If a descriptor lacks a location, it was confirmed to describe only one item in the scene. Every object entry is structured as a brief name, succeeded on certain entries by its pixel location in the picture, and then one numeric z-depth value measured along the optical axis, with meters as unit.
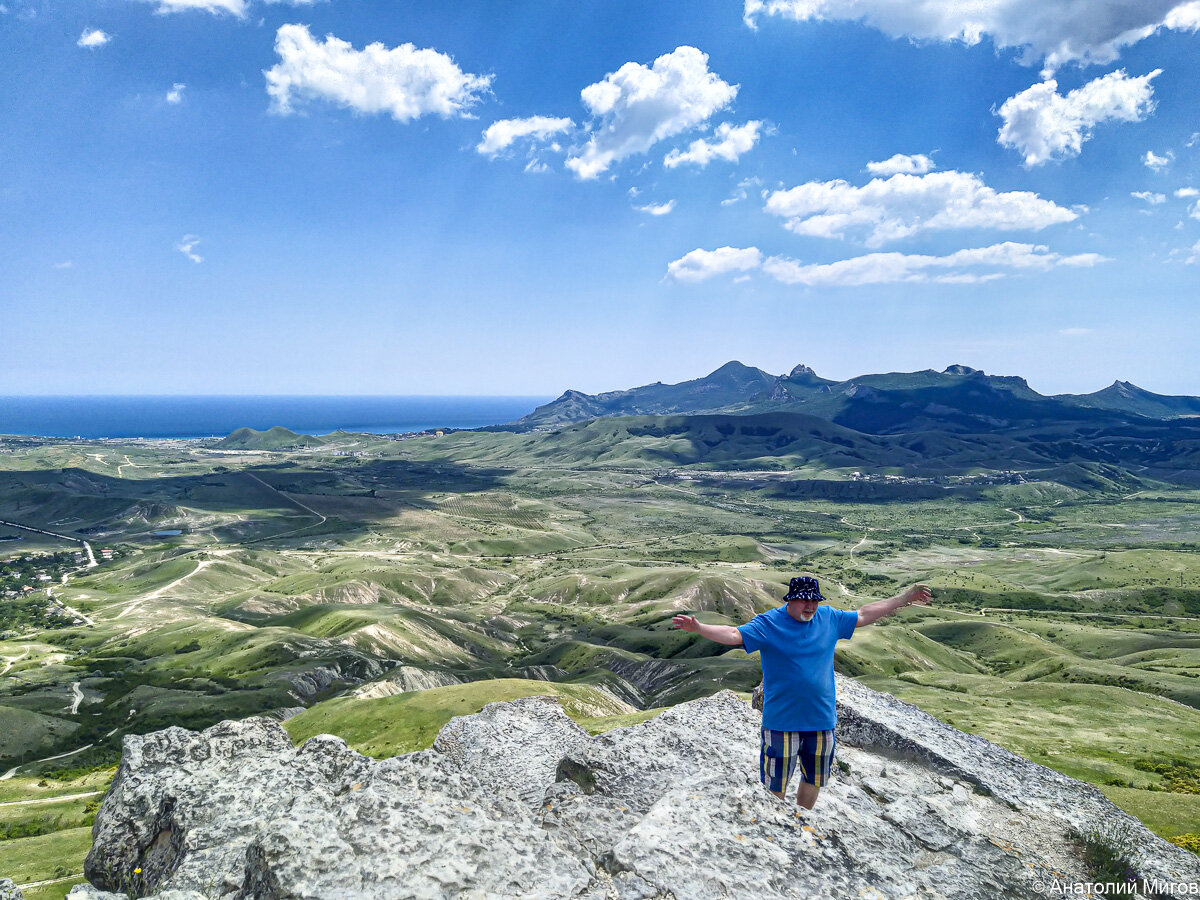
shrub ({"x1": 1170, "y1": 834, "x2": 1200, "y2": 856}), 20.61
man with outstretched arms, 12.02
